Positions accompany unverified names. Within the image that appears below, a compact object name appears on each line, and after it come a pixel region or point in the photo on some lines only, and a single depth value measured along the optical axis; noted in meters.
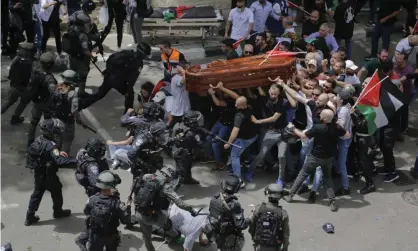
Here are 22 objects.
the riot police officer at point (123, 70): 21.81
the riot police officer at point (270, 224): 14.20
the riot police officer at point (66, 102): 19.19
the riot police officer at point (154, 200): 14.75
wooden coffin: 19.66
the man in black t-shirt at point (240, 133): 18.64
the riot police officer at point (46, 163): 16.19
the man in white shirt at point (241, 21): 26.03
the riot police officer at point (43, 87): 19.86
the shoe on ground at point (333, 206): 18.58
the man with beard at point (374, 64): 21.39
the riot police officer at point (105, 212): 14.13
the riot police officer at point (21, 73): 20.97
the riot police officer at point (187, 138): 18.03
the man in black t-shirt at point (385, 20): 27.44
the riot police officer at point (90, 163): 15.51
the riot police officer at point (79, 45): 22.72
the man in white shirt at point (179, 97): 20.00
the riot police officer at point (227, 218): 14.40
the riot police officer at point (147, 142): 16.56
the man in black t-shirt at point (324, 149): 17.61
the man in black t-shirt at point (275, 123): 18.94
